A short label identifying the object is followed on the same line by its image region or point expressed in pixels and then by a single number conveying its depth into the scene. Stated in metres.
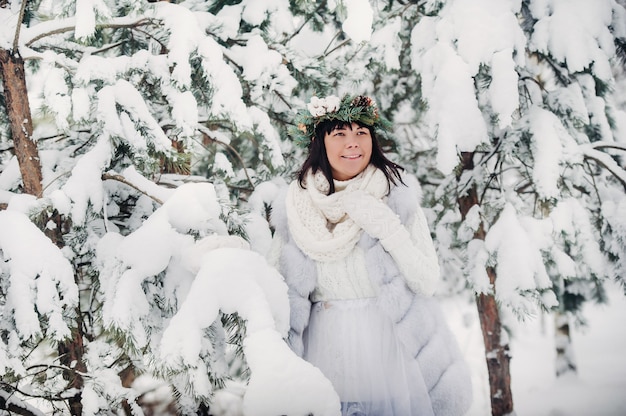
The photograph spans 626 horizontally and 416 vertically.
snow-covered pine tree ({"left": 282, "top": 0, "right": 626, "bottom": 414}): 3.29
